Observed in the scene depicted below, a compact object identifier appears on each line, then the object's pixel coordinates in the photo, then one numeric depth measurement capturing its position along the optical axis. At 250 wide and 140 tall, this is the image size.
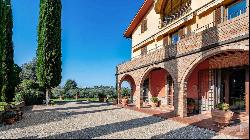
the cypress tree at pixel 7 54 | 14.19
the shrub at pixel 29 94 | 15.25
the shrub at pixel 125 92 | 22.16
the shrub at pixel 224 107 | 6.39
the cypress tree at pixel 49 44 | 14.68
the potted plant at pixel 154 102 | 12.06
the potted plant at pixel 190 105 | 8.99
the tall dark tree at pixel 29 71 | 27.97
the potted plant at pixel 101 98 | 18.58
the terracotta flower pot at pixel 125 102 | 13.79
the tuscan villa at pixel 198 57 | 6.50
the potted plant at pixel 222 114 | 6.27
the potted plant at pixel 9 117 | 7.78
